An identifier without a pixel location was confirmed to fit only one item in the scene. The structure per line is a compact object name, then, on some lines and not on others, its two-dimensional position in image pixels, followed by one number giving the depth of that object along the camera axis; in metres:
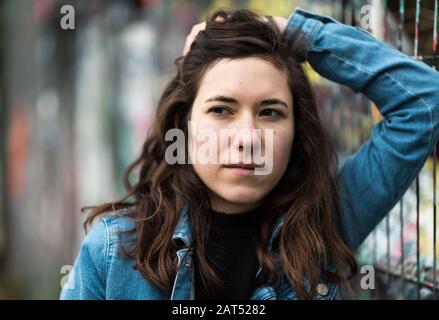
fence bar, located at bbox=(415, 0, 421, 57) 2.20
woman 2.12
